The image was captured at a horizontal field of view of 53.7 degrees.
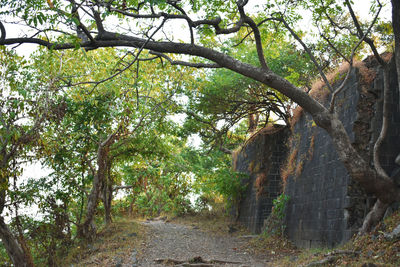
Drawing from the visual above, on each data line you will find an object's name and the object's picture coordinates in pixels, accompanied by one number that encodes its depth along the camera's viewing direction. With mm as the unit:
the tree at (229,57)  6441
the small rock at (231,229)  12898
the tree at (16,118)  8078
